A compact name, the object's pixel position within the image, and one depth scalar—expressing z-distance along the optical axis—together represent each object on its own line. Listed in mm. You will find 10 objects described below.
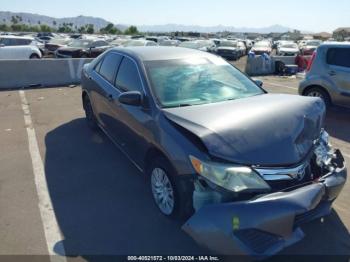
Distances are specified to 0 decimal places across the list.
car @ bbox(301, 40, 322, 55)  24328
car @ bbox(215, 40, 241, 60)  25125
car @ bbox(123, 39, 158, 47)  19431
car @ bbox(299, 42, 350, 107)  7216
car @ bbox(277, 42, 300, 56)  25112
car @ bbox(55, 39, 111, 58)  17359
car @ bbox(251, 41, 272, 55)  26188
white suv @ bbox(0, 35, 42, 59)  15160
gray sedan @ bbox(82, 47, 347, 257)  2553
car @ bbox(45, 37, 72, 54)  22155
